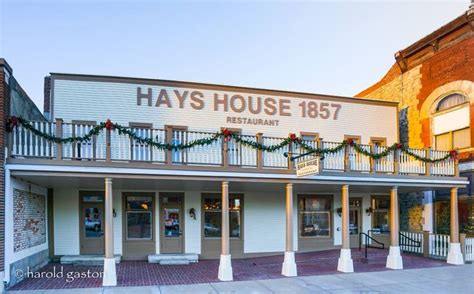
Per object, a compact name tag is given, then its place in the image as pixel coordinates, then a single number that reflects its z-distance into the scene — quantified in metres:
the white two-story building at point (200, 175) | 9.89
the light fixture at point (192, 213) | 13.81
